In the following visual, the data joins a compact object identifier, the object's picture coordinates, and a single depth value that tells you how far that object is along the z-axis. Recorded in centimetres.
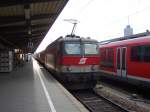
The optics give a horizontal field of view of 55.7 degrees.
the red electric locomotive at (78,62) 723
